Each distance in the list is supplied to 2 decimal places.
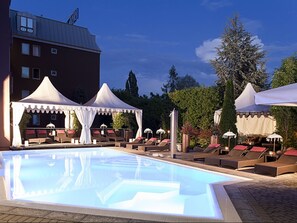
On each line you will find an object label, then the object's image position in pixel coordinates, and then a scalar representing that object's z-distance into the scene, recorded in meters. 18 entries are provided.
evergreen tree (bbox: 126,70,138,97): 32.37
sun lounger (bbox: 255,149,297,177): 6.91
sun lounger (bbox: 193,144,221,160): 9.28
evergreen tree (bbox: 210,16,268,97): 21.97
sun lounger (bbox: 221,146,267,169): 7.81
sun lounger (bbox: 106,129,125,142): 16.57
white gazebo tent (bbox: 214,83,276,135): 12.60
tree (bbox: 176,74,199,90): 45.15
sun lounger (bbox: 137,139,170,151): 12.58
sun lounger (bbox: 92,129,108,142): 16.34
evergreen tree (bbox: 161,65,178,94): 46.97
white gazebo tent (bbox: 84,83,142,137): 15.63
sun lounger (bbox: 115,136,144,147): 14.38
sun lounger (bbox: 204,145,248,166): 8.52
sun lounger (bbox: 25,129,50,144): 14.76
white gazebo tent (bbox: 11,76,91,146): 13.16
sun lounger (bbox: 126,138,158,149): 13.44
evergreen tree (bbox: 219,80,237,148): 11.55
